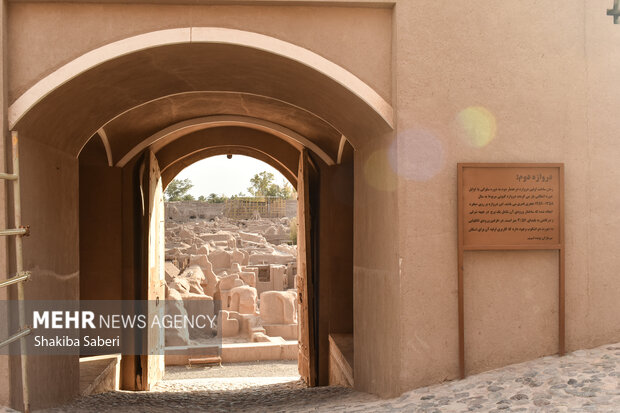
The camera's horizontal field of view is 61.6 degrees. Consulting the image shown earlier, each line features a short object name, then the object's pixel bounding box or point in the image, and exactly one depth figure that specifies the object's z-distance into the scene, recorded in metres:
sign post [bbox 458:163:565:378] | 4.75
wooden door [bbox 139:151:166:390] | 9.72
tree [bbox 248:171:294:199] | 69.38
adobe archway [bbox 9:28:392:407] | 4.70
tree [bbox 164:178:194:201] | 71.00
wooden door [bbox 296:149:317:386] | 9.44
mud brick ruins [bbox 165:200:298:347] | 14.85
